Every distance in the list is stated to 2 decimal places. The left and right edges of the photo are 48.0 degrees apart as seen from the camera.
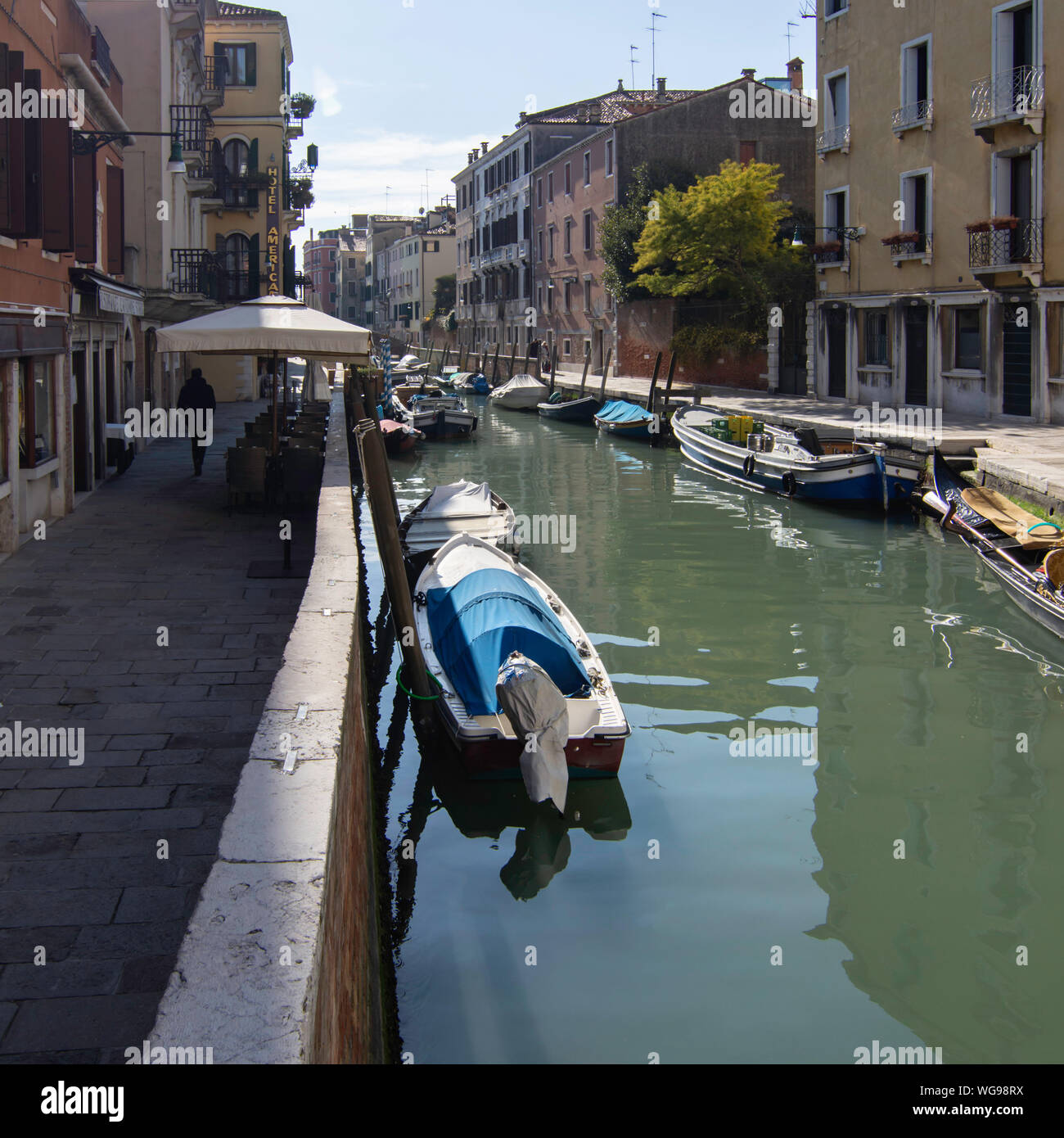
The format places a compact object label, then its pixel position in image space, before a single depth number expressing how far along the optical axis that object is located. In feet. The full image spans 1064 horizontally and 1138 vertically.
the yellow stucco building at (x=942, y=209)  59.77
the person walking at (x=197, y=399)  45.68
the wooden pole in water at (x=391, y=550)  23.49
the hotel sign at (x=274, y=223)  92.32
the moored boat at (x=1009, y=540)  33.17
